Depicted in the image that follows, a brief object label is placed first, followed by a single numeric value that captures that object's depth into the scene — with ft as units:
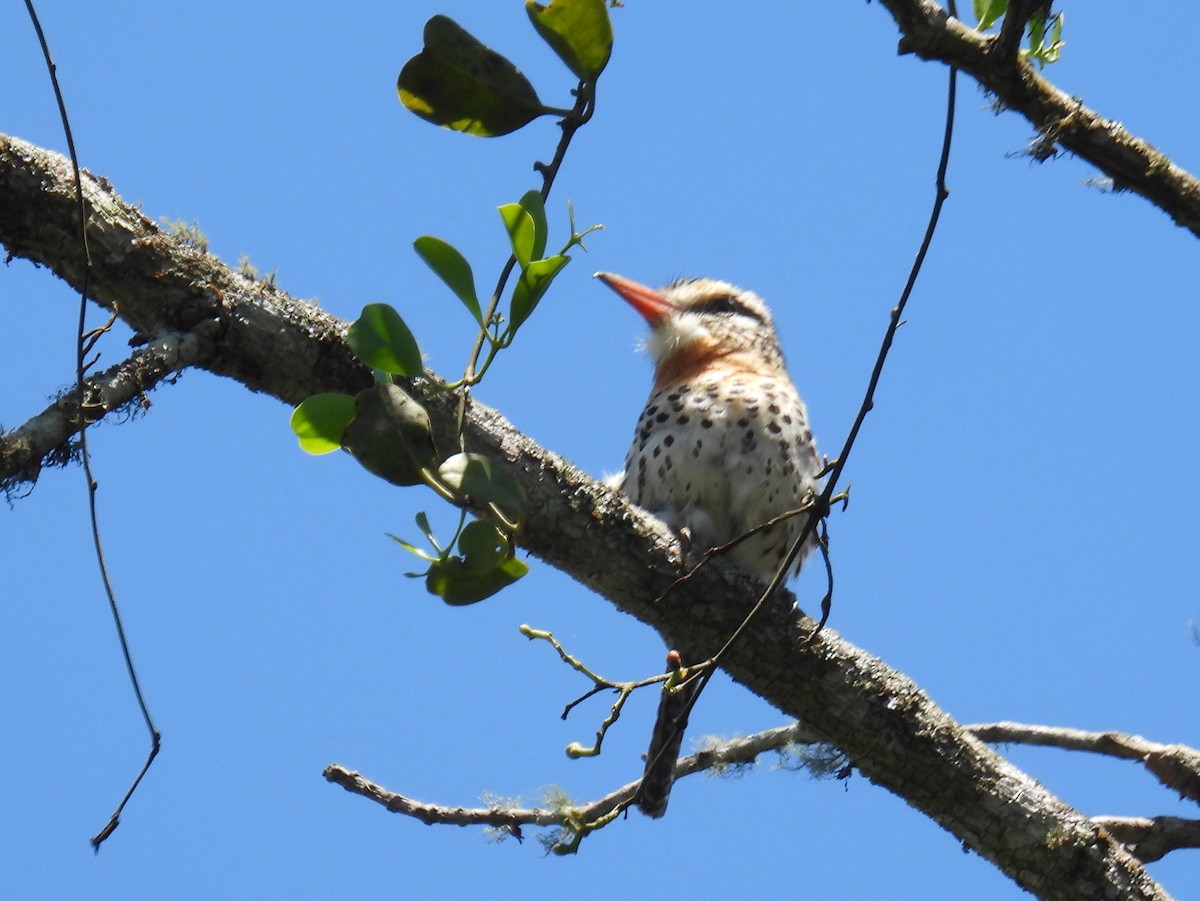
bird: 28.04
